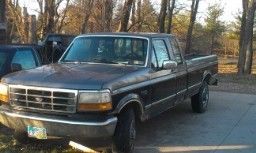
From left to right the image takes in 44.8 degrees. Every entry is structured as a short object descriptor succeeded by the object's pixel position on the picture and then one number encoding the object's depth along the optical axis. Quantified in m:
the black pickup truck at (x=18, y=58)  5.60
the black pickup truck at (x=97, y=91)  4.29
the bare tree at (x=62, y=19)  25.23
